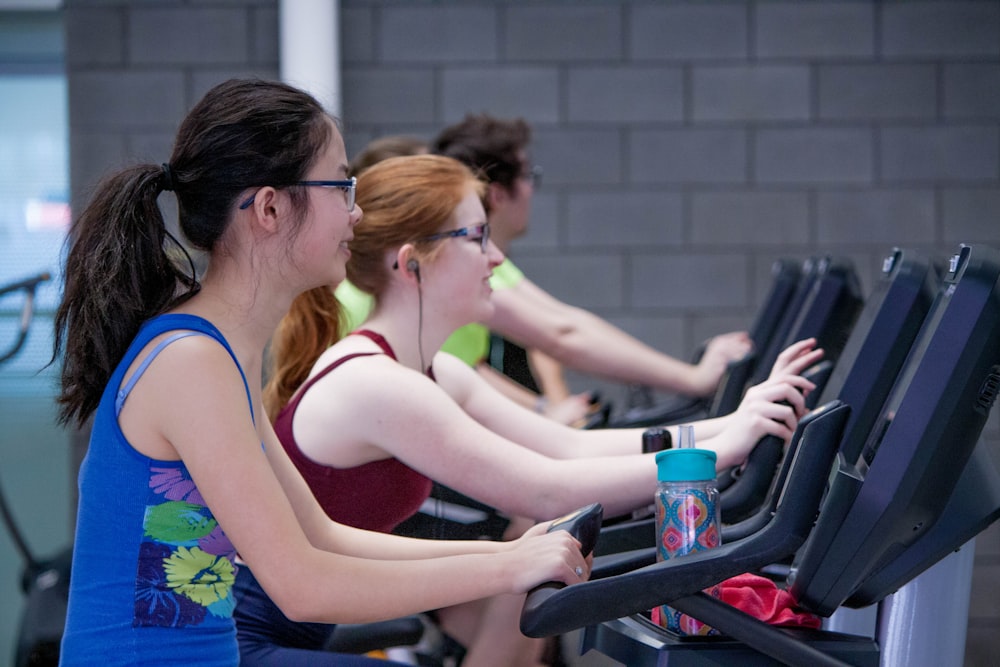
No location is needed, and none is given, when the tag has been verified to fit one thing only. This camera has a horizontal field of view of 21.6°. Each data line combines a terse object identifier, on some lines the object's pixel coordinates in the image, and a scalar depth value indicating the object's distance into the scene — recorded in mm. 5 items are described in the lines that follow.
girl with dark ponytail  3901
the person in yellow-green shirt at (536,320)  7217
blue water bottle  4074
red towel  3895
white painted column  8230
